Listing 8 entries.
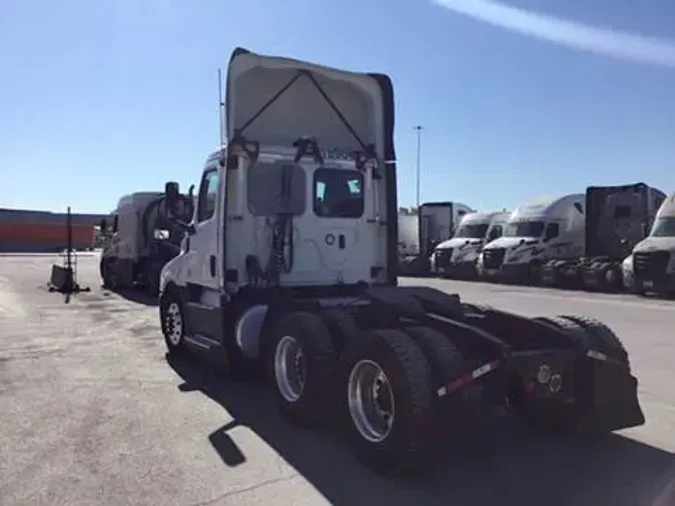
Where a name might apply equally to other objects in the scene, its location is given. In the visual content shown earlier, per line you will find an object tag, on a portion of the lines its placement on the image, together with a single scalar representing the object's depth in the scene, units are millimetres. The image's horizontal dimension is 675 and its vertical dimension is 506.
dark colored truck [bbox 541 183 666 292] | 25312
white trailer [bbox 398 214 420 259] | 38469
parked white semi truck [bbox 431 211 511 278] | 31297
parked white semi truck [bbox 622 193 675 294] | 20656
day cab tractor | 5172
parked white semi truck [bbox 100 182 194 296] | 21125
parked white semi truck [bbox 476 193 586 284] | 27469
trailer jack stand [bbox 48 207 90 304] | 23538
